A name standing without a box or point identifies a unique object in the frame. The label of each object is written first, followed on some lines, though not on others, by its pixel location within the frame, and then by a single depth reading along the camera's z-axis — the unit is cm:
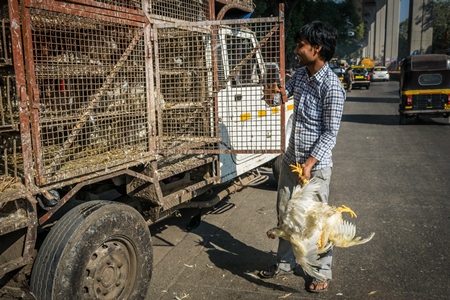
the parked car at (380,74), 4509
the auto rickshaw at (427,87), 1418
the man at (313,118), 347
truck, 274
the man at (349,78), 3203
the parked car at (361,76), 3450
